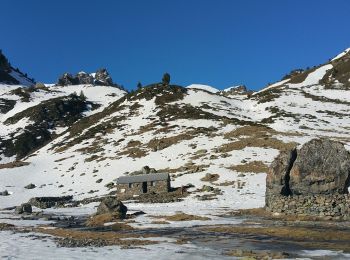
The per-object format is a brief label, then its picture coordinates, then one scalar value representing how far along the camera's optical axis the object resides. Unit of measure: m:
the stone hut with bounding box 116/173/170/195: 63.81
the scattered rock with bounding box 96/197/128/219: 42.47
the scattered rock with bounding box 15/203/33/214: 53.33
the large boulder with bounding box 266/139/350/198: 38.34
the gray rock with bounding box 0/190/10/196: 73.12
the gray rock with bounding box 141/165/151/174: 71.38
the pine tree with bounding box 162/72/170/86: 179.30
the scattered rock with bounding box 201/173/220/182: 63.98
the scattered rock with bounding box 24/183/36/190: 78.09
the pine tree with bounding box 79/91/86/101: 187.00
